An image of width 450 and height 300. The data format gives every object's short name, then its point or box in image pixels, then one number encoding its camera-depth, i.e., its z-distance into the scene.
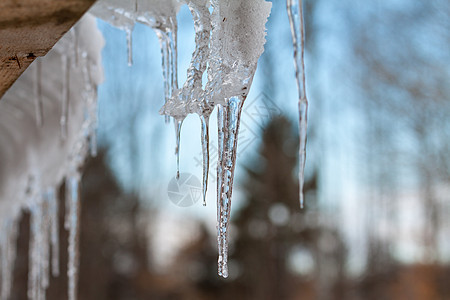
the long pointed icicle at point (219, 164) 1.09
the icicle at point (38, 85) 1.36
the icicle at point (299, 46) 0.99
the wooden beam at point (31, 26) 0.90
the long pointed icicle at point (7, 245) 2.41
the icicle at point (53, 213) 2.02
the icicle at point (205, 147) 1.08
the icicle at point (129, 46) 1.24
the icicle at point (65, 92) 1.39
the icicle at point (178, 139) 1.13
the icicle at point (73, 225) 1.74
